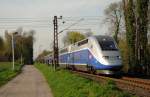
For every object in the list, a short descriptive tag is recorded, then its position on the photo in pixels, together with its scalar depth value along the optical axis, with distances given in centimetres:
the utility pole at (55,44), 4931
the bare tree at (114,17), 6155
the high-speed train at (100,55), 2841
